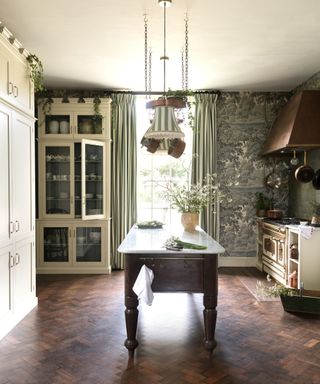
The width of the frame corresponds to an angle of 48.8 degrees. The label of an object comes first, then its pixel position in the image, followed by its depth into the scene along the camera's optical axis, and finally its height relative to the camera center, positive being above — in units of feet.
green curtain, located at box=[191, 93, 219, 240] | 19.21 +2.50
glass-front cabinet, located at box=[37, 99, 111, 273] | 18.10 -0.03
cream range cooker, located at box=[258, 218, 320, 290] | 13.67 -2.75
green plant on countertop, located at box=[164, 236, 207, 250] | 9.19 -1.49
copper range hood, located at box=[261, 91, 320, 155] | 14.87 +2.78
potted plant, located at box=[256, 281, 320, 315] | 12.41 -3.96
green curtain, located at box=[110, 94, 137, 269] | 19.13 +0.93
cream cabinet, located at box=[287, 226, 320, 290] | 13.66 -2.78
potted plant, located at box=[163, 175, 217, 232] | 12.75 -0.54
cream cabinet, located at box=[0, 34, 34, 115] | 10.79 +3.70
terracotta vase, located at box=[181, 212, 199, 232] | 12.84 -1.14
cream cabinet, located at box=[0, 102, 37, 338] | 10.85 -0.95
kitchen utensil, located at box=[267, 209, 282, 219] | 18.01 -1.30
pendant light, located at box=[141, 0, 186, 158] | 9.75 +1.80
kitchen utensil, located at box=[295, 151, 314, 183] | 16.44 +0.72
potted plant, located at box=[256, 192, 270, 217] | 19.16 -0.84
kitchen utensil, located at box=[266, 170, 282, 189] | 19.31 +0.47
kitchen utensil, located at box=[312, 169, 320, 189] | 15.78 +0.38
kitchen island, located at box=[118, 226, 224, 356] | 9.23 -2.21
